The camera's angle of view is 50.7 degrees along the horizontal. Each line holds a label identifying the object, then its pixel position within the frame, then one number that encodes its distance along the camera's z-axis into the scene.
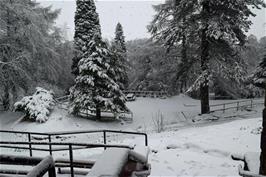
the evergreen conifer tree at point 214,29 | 18.12
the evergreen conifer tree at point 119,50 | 23.94
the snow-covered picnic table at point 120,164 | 3.70
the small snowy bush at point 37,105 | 19.14
